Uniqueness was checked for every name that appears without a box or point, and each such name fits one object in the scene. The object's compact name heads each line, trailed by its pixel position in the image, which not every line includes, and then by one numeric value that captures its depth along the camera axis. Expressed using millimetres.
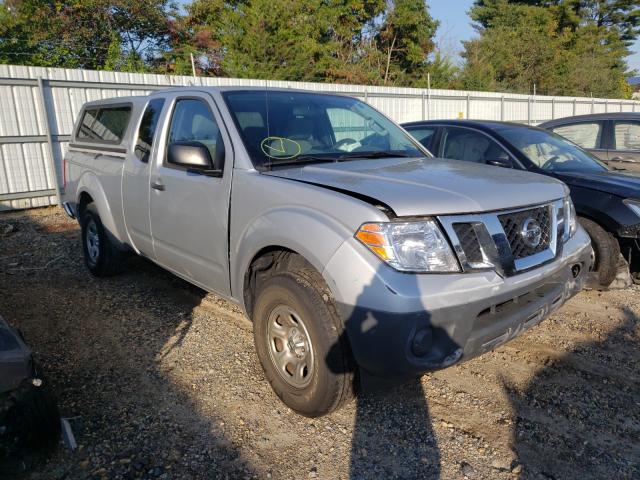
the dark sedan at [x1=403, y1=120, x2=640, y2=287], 4406
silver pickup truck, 2336
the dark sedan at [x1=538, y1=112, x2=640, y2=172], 6324
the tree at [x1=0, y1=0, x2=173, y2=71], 21359
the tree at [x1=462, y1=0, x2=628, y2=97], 36875
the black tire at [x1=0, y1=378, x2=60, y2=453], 2182
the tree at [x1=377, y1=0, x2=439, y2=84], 27453
